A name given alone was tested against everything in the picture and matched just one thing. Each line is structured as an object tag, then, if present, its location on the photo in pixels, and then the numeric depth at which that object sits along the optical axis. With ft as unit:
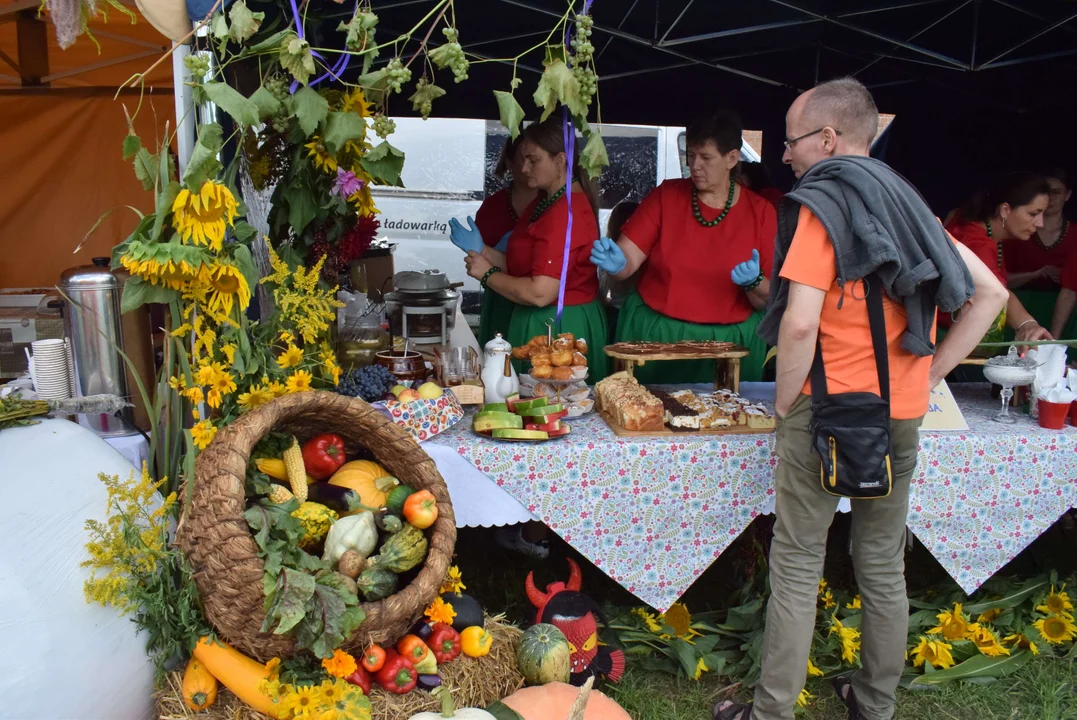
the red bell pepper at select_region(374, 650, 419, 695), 6.50
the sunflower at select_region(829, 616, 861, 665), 8.82
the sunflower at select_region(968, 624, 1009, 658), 9.17
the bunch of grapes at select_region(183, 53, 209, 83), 6.41
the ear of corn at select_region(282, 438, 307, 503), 6.89
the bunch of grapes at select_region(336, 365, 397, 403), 8.29
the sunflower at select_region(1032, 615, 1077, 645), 9.33
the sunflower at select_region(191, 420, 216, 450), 6.66
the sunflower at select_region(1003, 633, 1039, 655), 9.36
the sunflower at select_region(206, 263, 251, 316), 6.88
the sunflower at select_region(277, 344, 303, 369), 7.30
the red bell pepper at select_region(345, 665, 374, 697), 6.37
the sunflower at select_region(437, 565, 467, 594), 7.44
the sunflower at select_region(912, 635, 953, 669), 9.01
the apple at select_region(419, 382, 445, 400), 8.27
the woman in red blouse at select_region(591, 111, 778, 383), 11.36
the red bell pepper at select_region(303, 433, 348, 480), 7.22
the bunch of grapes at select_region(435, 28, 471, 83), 6.64
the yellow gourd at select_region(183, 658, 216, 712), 6.38
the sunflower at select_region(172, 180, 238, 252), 6.54
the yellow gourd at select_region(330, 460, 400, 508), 7.18
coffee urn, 7.77
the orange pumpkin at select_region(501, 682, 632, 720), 6.67
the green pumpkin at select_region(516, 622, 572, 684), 7.15
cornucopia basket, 5.82
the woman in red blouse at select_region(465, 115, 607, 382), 10.84
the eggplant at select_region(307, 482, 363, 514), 6.95
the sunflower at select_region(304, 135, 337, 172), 7.59
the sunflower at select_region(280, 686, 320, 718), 6.04
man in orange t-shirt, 6.73
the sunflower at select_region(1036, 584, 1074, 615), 9.48
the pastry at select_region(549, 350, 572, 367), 9.21
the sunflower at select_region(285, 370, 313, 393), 7.11
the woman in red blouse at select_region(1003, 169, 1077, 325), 15.98
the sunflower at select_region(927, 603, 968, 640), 9.30
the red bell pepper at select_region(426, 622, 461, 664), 6.93
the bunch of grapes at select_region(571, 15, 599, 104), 6.91
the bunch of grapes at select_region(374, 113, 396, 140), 7.38
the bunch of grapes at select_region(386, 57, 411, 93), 6.84
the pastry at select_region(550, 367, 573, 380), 9.14
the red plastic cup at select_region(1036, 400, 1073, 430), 8.57
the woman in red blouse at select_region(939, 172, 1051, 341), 11.84
